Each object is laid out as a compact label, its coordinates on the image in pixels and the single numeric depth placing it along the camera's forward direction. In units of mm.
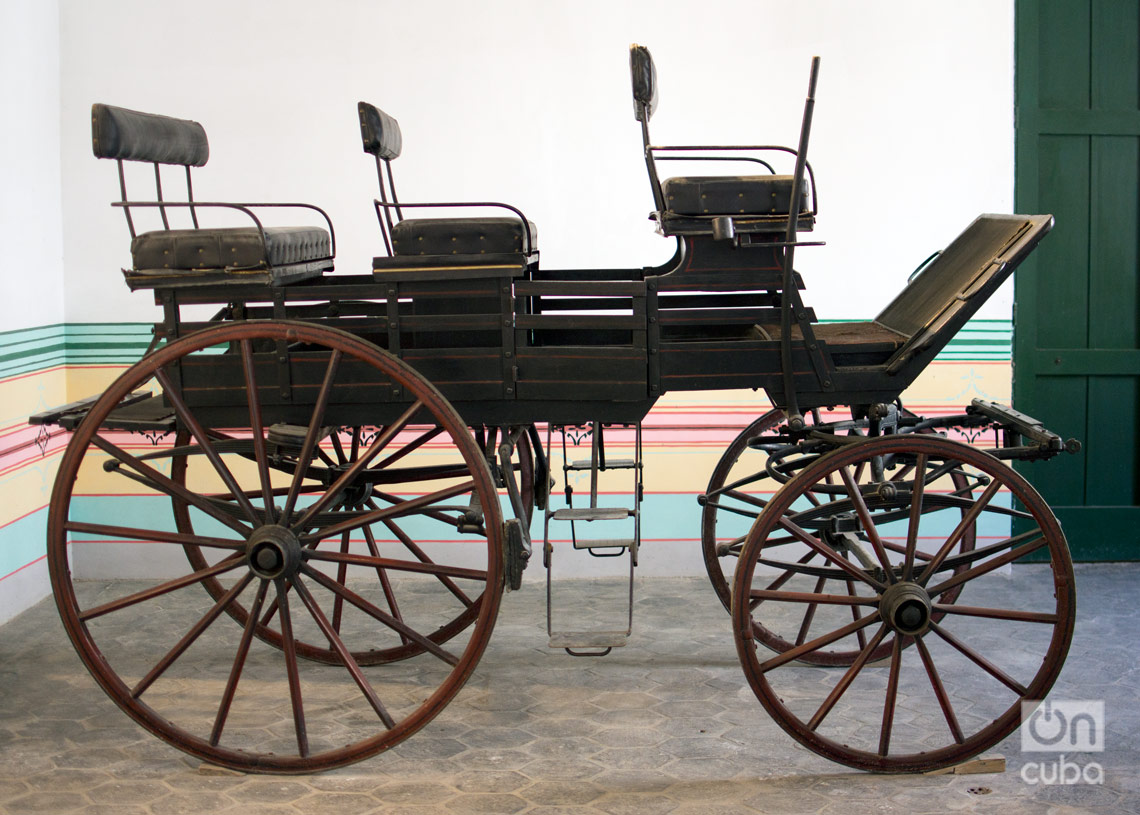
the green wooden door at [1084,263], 5113
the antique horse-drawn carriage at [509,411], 3082
